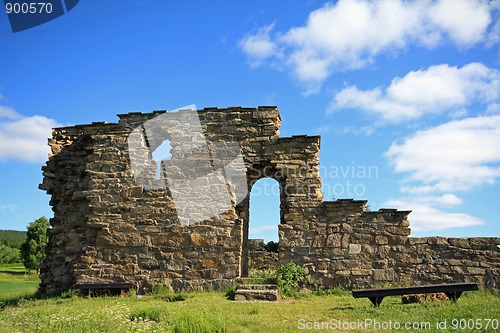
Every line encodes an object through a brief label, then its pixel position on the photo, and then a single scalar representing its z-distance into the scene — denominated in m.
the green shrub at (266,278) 11.04
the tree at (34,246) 41.94
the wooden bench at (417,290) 8.31
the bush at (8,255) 57.88
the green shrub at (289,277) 10.83
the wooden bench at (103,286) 11.31
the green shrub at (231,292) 10.32
